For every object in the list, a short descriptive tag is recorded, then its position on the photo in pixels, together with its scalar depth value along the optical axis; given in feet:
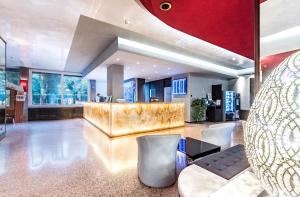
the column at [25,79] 25.00
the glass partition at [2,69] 14.65
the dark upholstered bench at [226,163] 3.37
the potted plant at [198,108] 24.59
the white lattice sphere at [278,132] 0.95
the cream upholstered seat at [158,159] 6.43
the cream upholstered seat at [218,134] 8.14
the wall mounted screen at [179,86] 25.94
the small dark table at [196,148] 6.67
